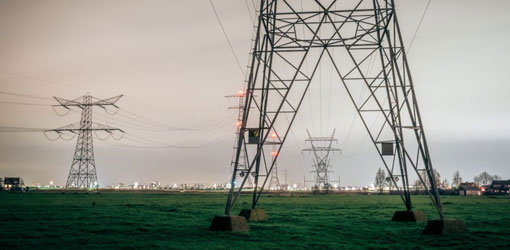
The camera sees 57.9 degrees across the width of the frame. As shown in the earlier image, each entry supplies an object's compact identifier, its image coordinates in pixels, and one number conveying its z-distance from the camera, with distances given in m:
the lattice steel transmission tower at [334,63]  18.14
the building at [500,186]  165.62
